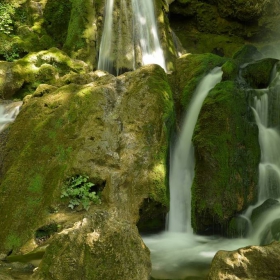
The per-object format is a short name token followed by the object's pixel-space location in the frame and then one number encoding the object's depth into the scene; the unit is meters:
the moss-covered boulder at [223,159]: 6.87
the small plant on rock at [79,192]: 5.96
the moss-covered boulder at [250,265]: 4.09
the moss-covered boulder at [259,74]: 9.69
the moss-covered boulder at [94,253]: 3.52
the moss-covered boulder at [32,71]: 11.63
